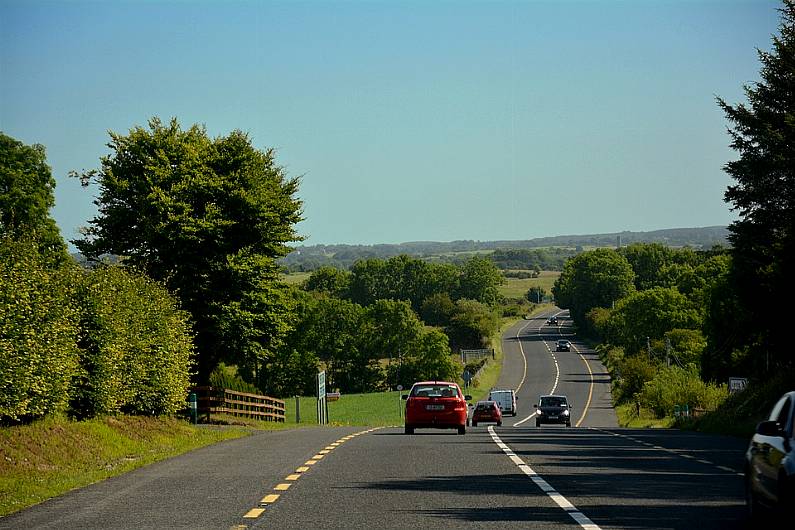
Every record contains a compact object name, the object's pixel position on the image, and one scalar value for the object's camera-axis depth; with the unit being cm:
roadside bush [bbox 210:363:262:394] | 8334
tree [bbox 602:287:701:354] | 15275
